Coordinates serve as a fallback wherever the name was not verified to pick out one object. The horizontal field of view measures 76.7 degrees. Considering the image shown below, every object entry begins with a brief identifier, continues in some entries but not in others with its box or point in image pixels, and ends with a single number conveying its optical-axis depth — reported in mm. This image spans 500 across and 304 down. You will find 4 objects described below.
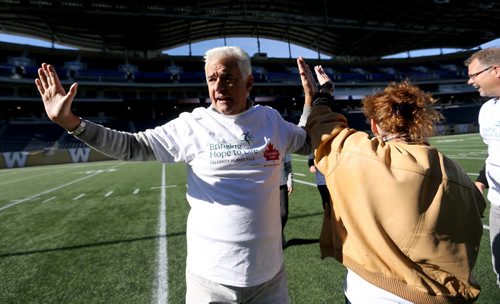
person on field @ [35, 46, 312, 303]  1646
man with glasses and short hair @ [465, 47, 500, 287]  2248
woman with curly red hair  1271
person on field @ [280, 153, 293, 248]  4657
